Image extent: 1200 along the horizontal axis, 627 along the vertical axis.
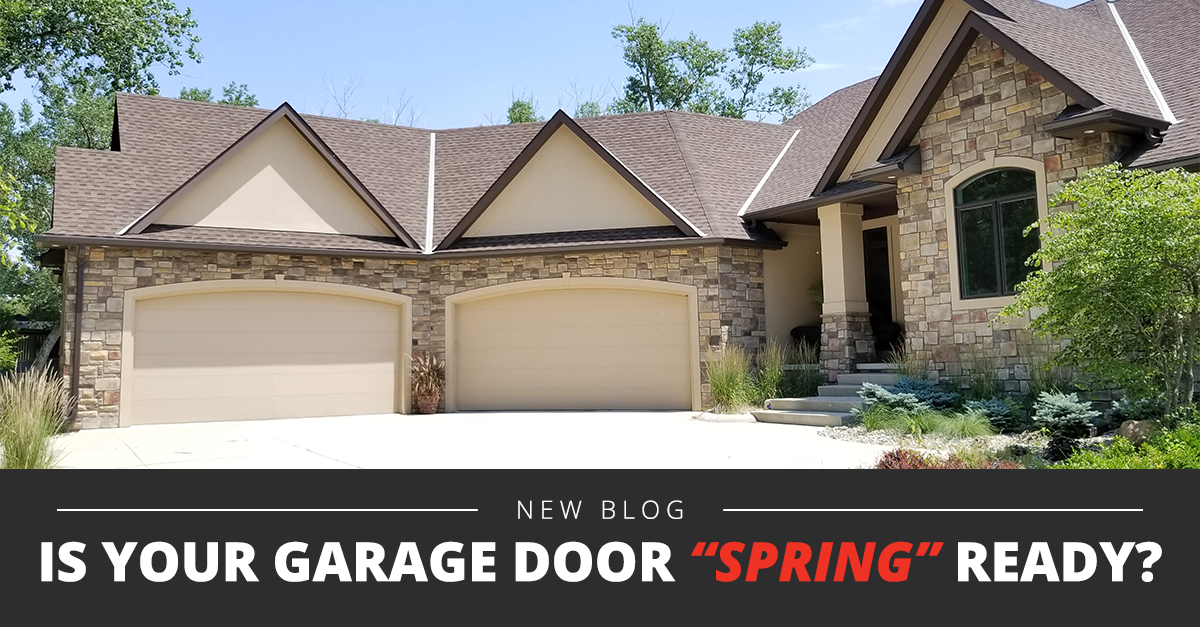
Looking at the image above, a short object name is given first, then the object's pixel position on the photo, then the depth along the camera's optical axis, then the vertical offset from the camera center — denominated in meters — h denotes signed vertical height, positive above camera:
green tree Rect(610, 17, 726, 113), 34.09 +11.16
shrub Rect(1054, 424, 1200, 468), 6.16 -0.72
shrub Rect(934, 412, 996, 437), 9.77 -0.74
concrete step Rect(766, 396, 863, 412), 12.02 -0.59
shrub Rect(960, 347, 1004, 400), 11.18 -0.26
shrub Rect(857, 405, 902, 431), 10.66 -0.70
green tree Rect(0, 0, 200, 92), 23.02 +8.77
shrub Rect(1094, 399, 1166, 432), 8.90 -0.57
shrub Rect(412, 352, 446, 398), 15.32 -0.15
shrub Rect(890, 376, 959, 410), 11.19 -0.43
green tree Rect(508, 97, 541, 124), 34.25 +9.65
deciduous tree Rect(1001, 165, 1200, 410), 7.50 +0.63
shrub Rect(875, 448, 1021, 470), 7.09 -0.84
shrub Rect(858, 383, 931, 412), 10.91 -0.49
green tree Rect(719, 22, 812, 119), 34.44 +11.20
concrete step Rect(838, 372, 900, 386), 12.71 -0.27
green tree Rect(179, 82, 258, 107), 32.69 +10.07
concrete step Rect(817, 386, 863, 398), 12.81 -0.44
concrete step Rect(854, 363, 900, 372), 12.88 -0.12
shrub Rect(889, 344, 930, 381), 12.24 -0.08
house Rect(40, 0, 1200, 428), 12.09 +1.88
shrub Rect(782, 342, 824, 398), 13.88 -0.30
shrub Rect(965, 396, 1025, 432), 10.20 -0.66
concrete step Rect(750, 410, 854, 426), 11.54 -0.75
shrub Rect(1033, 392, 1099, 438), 8.92 -0.59
